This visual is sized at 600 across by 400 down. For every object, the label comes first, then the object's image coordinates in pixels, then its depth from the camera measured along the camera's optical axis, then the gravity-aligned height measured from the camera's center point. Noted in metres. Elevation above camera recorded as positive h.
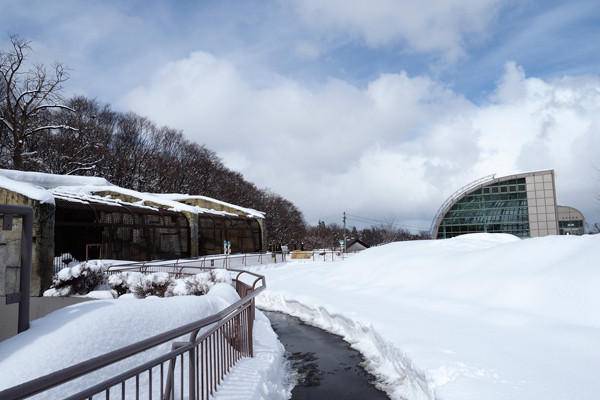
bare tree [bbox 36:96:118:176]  36.53 +9.41
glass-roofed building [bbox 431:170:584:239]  56.56 +3.27
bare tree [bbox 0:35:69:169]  26.48 +9.60
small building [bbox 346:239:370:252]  56.59 -1.71
